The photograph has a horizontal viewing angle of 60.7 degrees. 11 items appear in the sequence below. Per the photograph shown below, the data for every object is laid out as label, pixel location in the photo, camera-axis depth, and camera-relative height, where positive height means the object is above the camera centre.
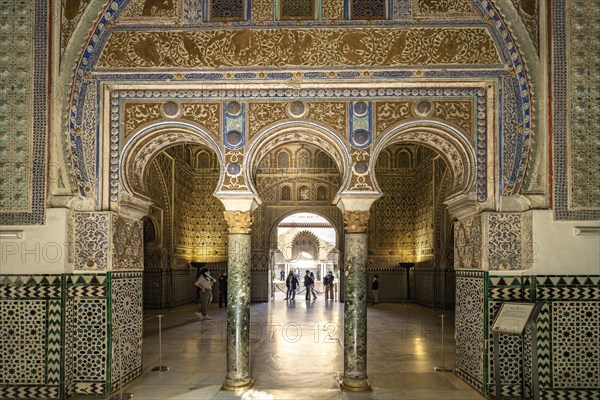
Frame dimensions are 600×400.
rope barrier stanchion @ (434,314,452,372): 7.06 -1.95
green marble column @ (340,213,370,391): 6.11 -1.02
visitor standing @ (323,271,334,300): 18.58 -2.06
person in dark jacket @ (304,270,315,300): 18.22 -1.94
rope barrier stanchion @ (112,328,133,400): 5.87 -1.74
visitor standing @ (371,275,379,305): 16.22 -1.92
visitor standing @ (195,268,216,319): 12.04 -1.43
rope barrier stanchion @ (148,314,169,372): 7.08 -1.94
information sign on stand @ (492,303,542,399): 5.03 -0.97
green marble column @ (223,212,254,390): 6.09 -1.01
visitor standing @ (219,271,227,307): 15.12 -1.82
